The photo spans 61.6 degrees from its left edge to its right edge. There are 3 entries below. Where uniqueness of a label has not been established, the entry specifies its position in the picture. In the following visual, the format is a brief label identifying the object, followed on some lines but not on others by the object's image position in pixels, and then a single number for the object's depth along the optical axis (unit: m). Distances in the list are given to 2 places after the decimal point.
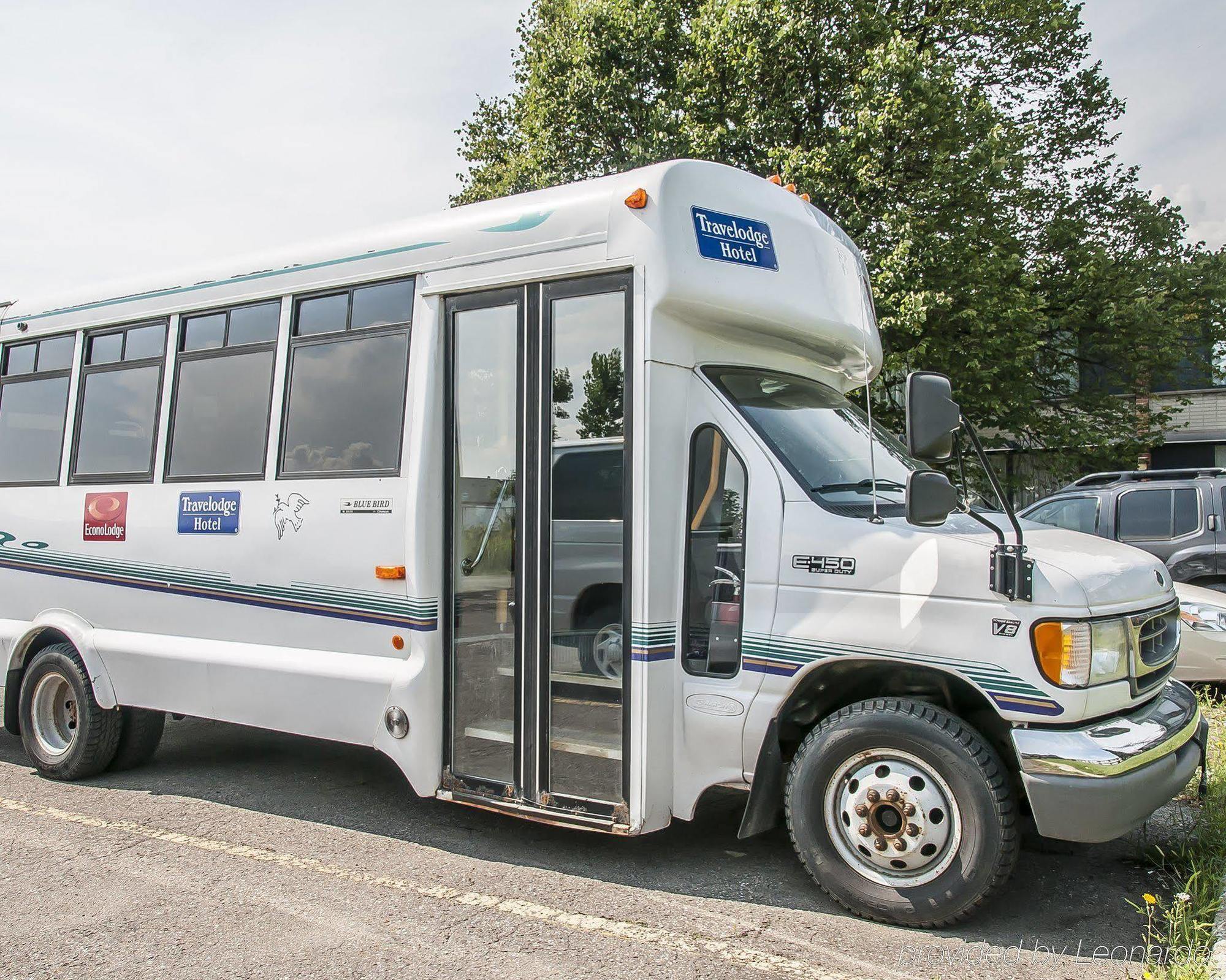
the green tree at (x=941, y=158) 16.47
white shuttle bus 4.05
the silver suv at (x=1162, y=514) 10.16
